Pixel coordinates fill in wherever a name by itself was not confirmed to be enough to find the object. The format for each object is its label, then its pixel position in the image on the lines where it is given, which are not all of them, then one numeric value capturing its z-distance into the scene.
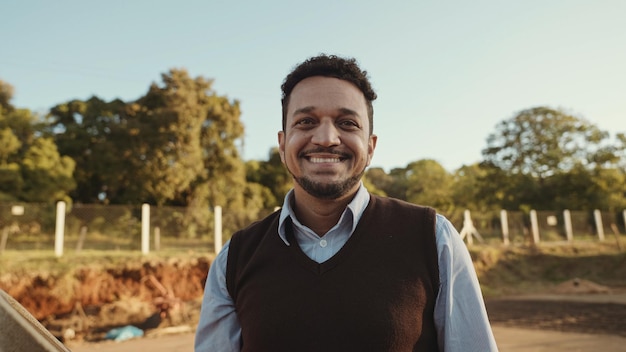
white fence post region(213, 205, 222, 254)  14.01
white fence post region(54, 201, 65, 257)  11.36
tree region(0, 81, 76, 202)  16.69
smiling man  1.15
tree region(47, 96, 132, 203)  19.12
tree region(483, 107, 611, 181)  28.45
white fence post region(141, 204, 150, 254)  12.57
